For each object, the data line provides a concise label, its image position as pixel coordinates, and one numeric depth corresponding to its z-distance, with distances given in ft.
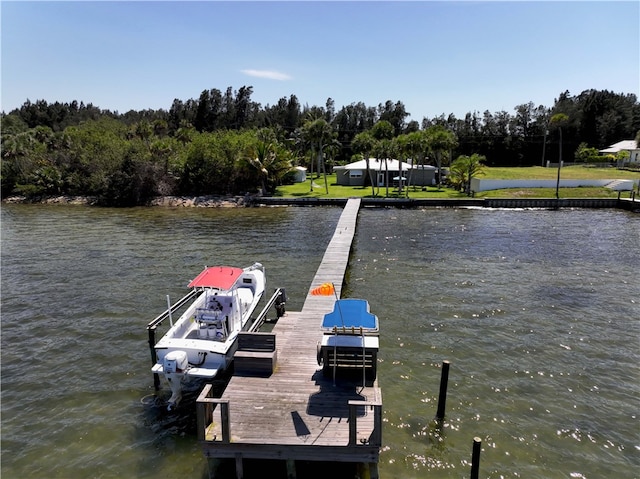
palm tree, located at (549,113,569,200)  251.89
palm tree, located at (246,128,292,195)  166.46
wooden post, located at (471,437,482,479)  27.58
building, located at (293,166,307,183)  211.82
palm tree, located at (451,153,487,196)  171.12
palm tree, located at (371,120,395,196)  155.22
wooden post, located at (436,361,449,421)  35.78
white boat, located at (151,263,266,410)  37.35
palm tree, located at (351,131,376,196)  161.07
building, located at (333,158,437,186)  194.90
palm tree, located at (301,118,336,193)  174.81
